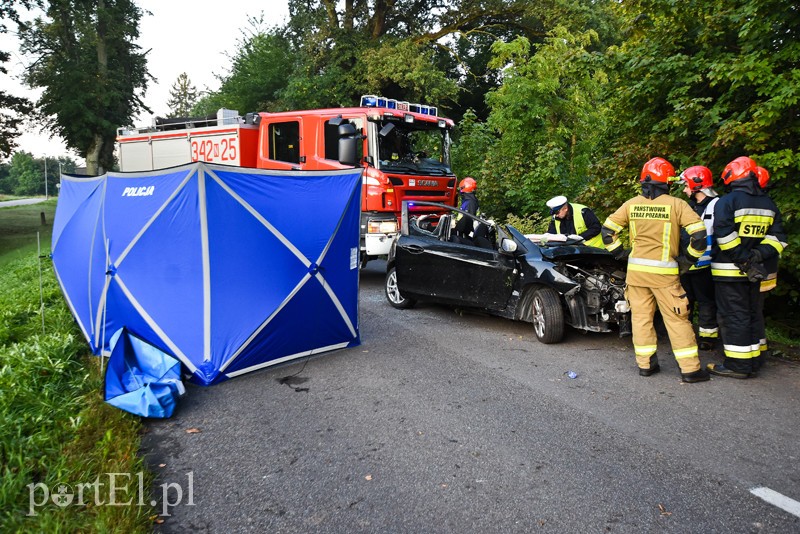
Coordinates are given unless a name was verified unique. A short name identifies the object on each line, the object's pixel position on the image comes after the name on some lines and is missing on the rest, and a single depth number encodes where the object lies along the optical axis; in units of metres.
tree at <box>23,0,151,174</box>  25.94
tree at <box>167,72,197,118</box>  79.94
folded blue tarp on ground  4.50
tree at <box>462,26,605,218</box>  12.92
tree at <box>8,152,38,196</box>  104.06
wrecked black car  6.05
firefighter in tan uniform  5.12
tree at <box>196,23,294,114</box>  30.69
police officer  7.09
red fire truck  9.66
